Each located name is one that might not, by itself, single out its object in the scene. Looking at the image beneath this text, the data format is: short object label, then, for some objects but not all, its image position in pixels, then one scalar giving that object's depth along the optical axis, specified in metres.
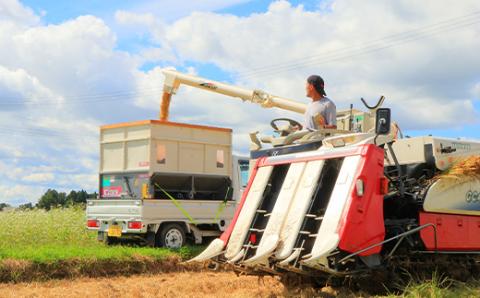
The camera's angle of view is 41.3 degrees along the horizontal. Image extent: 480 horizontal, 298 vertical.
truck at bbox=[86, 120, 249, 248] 13.27
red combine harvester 6.56
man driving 7.97
